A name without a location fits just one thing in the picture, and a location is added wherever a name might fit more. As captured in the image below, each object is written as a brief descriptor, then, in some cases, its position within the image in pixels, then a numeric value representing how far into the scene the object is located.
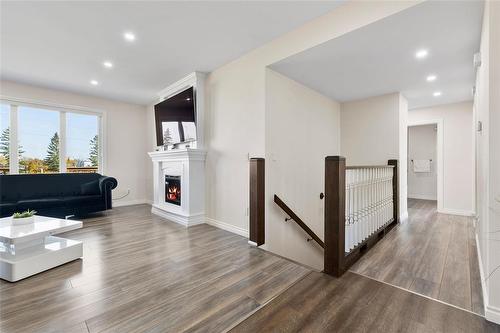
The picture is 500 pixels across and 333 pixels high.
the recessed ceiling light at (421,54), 2.57
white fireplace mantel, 3.70
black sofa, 3.68
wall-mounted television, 3.87
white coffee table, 1.92
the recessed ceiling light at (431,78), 3.27
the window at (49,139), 4.21
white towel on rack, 6.32
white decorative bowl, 2.31
